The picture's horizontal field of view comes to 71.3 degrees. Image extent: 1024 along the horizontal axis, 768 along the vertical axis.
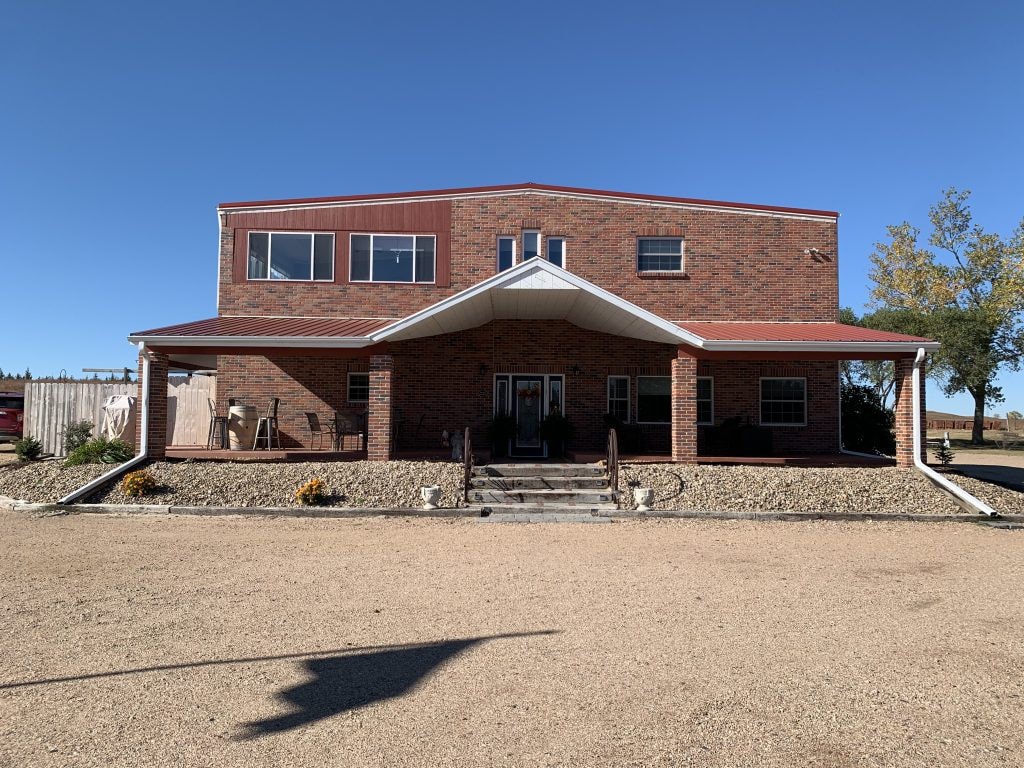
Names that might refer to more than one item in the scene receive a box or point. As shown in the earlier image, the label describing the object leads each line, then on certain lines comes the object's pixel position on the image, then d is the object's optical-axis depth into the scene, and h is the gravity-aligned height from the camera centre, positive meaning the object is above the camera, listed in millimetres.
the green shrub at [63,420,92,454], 16000 -513
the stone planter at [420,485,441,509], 11500 -1299
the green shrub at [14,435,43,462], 14672 -787
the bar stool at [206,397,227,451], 16344 -413
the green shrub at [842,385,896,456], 18625 -295
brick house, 16812 +2748
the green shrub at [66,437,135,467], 13227 -784
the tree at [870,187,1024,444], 32844 +6099
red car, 21250 -191
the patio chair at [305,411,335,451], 16734 -369
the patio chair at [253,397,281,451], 16234 -334
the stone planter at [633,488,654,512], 11578 -1305
